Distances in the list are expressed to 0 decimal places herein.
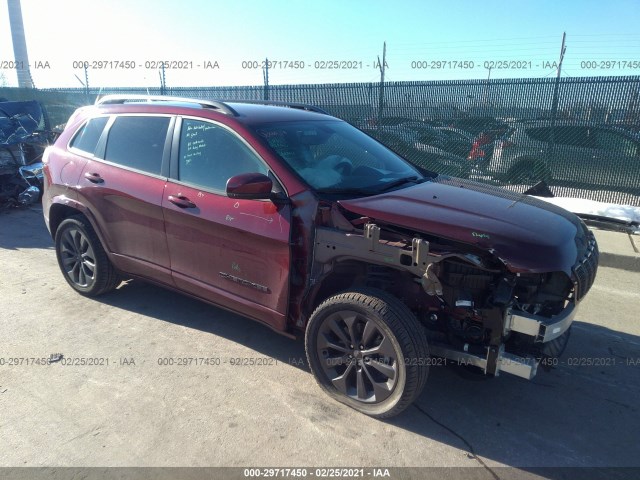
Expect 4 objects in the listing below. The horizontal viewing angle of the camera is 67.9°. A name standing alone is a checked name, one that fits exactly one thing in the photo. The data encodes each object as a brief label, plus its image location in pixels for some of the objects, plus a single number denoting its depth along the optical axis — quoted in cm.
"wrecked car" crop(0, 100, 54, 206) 830
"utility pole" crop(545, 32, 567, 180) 904
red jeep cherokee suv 270
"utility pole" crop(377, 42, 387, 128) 1059
